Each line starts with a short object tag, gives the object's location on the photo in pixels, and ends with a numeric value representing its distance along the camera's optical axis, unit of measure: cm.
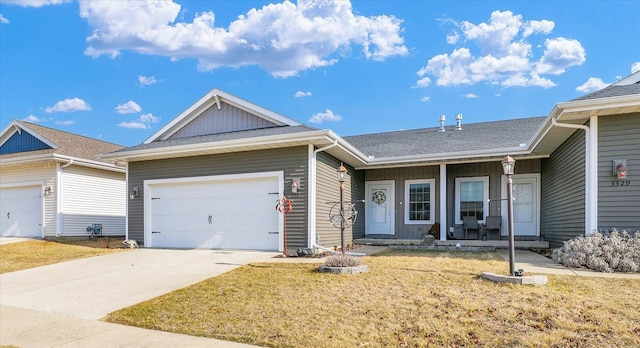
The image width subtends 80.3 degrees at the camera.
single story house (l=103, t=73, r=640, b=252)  735
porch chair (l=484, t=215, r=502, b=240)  1152
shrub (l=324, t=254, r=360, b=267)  659
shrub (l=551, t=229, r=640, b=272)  622
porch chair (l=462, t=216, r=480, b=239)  1178
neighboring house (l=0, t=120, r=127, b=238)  1347
